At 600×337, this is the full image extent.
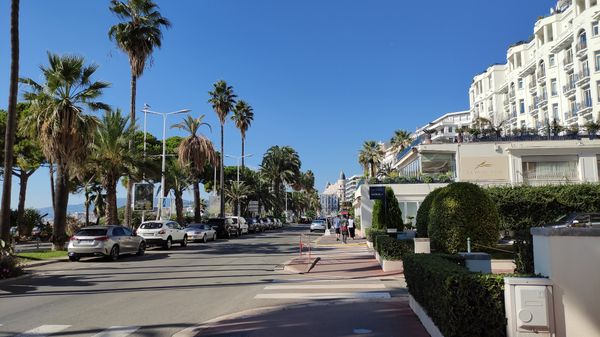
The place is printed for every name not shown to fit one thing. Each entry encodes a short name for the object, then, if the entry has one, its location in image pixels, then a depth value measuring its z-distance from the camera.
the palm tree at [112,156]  26.30
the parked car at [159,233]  26.48
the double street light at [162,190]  37.56
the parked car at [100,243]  19.80
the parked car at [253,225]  52.88
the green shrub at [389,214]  27.12
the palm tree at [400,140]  80.89
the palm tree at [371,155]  86.03
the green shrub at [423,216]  17.66
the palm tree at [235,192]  70.56
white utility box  5.11
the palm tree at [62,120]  22.41
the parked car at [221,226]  39.19
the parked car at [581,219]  20.23
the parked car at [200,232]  33.38
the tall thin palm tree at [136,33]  30.56
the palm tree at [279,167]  81.81
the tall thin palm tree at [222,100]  54.28
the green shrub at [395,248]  15.41
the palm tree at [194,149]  44.34
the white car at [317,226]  55.00
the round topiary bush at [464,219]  13.84
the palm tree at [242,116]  64.00
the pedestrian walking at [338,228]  39.33
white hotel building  49.22
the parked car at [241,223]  44.56
